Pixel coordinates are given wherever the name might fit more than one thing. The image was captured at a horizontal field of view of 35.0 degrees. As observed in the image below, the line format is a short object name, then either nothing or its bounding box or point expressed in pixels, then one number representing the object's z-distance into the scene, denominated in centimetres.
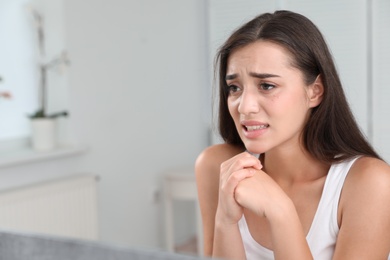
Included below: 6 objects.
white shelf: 277
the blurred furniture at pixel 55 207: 274
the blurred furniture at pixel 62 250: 52
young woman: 117
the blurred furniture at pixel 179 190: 337
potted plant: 302
